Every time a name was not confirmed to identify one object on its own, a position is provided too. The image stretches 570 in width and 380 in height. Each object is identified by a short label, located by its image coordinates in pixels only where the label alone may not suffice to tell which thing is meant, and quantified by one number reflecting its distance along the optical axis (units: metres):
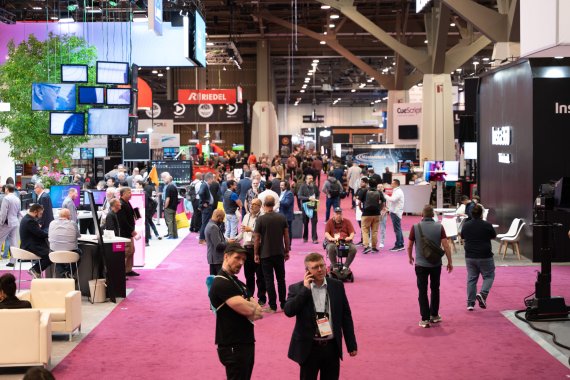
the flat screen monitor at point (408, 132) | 34.41
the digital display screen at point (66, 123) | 20.77
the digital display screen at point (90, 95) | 20.80
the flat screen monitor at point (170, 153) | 37.09
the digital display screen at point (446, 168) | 28.88
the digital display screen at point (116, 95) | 20.83
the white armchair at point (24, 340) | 8.36
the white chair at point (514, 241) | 16.64
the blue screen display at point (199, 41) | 21.60
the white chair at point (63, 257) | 12.23
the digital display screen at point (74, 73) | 20.92
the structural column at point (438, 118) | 30.38
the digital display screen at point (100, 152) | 30.42
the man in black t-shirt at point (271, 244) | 11.13
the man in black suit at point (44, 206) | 16.38
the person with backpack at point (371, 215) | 17.62
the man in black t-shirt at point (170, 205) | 20.11
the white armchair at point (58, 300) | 9.84
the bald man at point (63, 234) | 12.61
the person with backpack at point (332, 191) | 20.50
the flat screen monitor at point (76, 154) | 30.07
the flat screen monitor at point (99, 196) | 18.05
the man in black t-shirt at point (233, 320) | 6.07
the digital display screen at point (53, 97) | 20.94
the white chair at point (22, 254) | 12.64
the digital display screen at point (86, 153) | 31.38
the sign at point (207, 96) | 39.44
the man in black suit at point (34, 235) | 12.98
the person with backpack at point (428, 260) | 10.34
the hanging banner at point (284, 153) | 48.33
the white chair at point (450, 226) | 17.52
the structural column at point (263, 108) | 47.03
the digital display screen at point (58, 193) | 17.38
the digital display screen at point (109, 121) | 20.75
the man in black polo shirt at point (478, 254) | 11.33
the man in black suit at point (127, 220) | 14.24
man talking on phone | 6.02
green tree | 25.62
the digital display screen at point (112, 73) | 20.89
